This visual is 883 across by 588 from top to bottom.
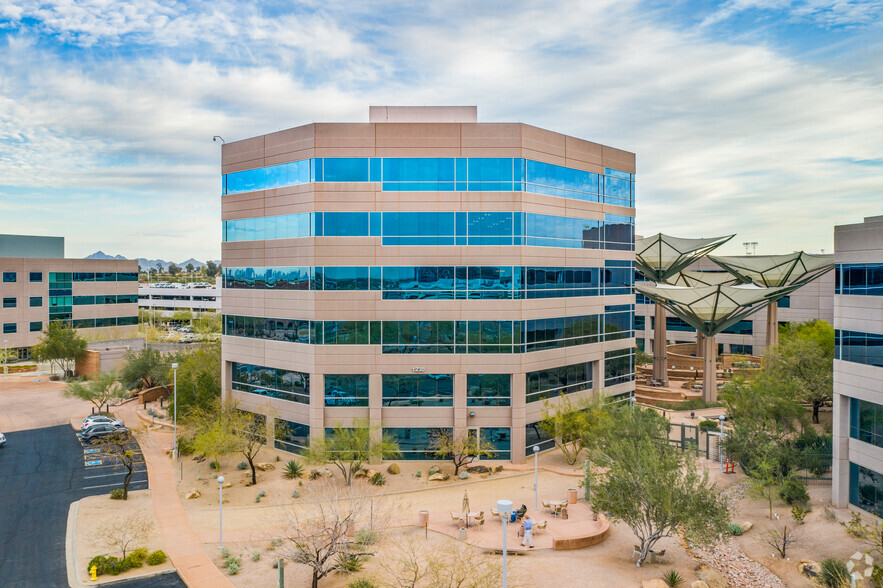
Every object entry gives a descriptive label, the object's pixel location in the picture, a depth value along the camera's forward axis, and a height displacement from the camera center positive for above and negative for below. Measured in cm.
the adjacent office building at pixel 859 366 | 2602 -379
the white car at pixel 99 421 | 4471 -1100
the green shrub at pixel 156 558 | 2309 -1117
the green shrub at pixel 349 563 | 2105 -1045
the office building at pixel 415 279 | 3628 +29
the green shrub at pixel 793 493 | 2909 -1056
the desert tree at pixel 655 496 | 2133 -815
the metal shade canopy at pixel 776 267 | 6525 +225
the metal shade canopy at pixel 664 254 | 6719 +365
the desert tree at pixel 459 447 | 3488 -1001
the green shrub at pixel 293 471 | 3366 -1108
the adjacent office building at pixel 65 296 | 7688 -199
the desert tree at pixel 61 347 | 6575 -755
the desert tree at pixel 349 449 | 3209 -947
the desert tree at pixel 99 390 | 5009 -954
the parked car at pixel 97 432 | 4300 -1146
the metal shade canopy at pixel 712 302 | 5653 -168
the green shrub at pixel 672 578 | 2135 -1103
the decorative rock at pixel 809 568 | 2270 -1137
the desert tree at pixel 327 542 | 2034 -946
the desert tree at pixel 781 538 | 2473 -1137
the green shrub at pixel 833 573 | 2150 -1088
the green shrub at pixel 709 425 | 4591 -1133
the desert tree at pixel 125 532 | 2431 -1120
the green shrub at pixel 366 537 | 2256 -1017
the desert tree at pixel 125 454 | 3067 -979
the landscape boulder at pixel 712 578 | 2153 -1115
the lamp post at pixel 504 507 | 1688 -661
